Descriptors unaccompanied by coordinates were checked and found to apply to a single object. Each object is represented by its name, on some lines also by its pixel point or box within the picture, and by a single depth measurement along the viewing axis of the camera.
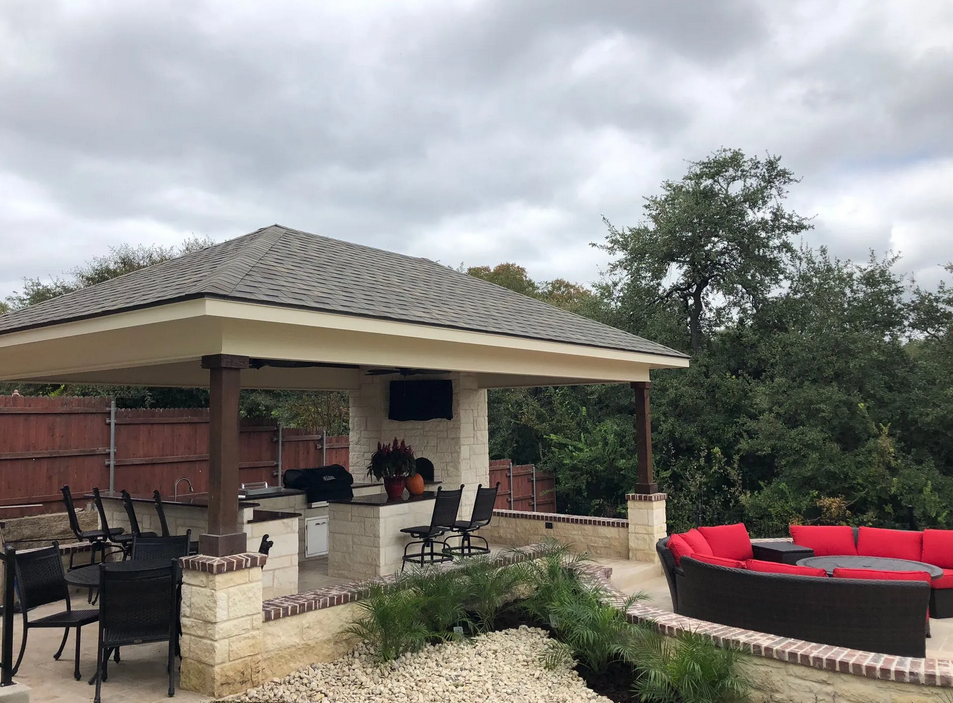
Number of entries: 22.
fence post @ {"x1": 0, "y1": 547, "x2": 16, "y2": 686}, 4.72
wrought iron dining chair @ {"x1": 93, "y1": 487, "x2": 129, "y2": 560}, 7.89
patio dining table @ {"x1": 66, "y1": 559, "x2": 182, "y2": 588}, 5.39
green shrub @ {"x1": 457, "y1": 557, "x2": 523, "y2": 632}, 6.46
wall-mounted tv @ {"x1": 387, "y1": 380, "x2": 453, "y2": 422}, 10.07
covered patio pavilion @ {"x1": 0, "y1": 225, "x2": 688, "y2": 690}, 5.24
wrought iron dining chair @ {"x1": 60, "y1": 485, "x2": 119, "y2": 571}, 8.05
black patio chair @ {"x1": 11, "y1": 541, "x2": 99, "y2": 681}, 5.02
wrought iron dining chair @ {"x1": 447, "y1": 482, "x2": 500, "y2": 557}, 8.37
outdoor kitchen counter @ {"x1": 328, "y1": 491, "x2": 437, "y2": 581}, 8.00
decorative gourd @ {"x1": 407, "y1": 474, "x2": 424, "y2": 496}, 8.79
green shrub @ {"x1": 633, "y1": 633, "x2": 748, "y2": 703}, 4.74
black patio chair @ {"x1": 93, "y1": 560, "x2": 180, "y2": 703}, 4.82
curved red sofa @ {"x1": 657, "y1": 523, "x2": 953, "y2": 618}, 7.21
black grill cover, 9.29
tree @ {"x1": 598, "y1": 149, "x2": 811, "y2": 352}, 14.68
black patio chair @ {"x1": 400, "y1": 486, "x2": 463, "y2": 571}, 7.92
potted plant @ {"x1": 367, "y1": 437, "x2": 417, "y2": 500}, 8.59
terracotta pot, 8.61
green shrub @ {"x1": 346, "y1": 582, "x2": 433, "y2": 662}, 5.62
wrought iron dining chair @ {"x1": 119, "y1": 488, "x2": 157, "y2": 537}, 7.61
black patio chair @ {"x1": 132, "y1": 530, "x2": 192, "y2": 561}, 6.03
